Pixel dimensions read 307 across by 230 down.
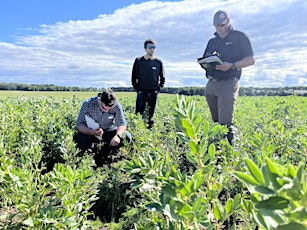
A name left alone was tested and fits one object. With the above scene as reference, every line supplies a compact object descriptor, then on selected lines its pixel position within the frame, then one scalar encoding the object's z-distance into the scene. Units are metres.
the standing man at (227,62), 3.38
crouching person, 3.72
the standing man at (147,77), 5.27
